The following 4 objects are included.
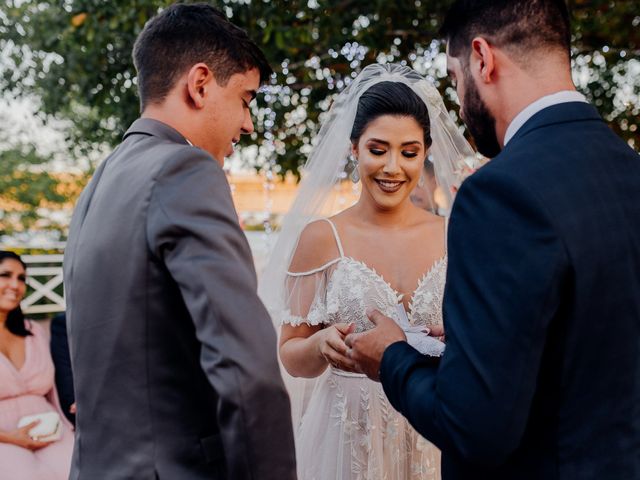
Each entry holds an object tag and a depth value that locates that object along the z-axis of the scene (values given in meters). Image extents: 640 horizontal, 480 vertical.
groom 1.45
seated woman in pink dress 4.51
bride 2.98
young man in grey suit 1.55
